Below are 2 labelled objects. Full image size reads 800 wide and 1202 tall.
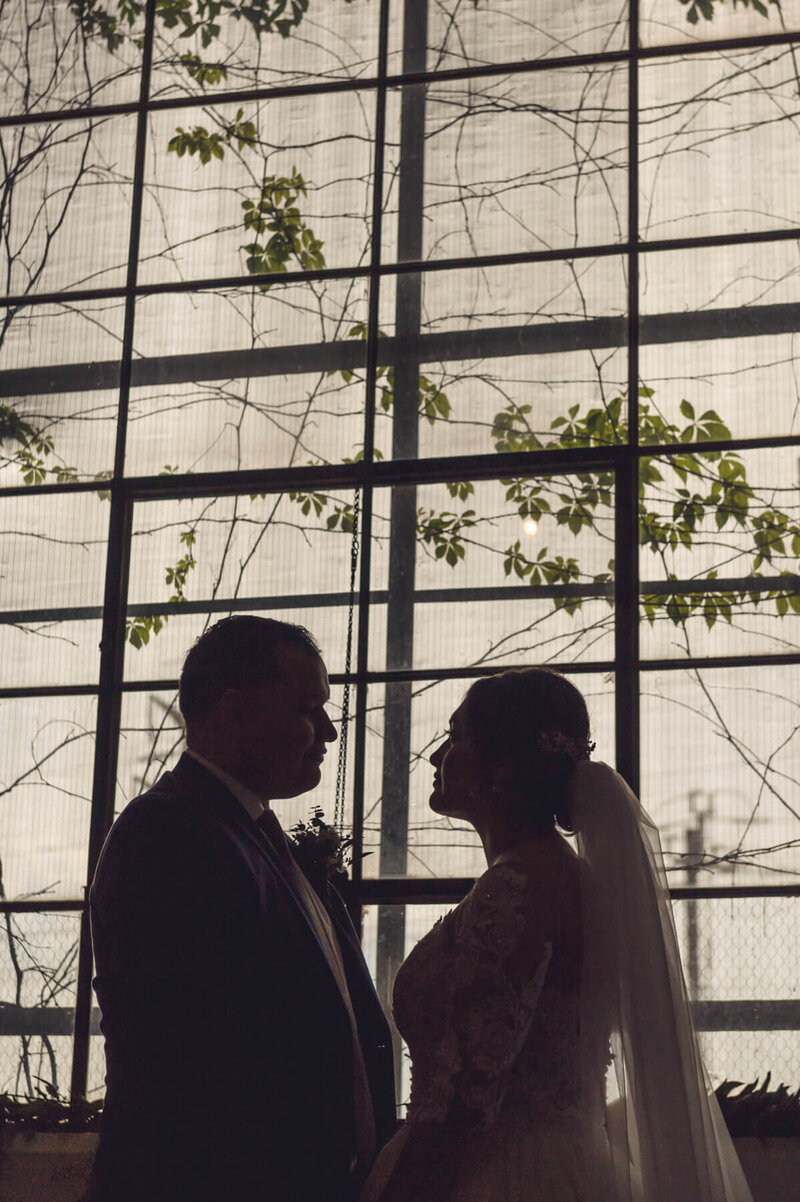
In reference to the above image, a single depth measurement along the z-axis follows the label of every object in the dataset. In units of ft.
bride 8.89
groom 8.84
